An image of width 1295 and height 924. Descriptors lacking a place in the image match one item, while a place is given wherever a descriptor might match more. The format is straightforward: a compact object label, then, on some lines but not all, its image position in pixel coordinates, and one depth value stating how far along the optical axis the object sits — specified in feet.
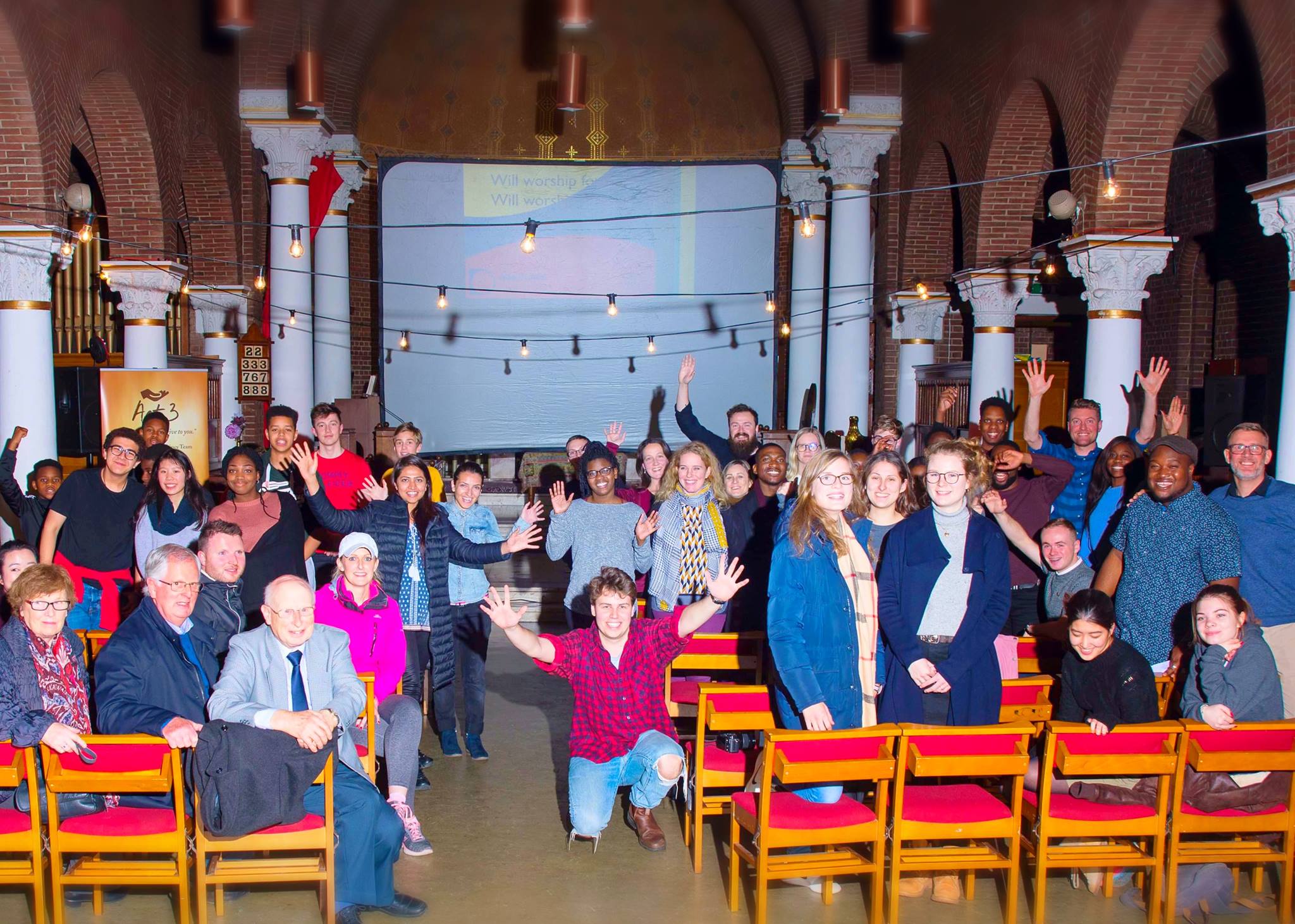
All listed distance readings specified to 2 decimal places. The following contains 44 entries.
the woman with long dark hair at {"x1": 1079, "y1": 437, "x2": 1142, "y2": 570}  18.86
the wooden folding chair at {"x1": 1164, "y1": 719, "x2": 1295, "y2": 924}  12.04
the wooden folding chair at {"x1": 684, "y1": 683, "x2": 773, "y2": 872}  13.46
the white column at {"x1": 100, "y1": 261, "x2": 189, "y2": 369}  38.47
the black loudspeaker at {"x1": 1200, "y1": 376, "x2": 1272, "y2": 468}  33.71
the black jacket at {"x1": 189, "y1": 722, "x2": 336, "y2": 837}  11.33
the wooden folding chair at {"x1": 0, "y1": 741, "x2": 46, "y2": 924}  11.41
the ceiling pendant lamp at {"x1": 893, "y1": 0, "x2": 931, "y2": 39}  20.08
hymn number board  43.14
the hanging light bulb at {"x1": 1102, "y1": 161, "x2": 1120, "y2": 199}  24.54
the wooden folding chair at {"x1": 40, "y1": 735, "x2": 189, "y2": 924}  11.28
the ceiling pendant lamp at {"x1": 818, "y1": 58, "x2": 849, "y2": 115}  27.76
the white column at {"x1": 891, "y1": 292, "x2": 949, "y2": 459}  44.42
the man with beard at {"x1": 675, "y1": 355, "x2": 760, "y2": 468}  23.71
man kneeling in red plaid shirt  13.93
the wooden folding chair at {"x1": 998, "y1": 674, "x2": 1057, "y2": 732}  14.52
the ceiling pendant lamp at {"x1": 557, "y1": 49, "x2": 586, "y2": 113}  24.32
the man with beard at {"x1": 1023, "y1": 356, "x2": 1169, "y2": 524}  20.53
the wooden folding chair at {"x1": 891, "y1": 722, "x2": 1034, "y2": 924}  11.75
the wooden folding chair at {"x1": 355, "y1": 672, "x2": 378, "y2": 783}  13.50
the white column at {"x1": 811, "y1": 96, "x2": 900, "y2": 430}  42.47
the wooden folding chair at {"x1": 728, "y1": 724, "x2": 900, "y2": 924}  11.48
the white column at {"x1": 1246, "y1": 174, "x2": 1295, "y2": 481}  22.94
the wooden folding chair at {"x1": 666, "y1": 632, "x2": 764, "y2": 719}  15.85
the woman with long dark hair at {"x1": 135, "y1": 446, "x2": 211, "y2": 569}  18.04
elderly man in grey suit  12.10
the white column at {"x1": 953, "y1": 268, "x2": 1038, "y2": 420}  37.78
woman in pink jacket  14.39
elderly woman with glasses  11.85
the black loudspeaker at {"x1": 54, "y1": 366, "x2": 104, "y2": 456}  39.11
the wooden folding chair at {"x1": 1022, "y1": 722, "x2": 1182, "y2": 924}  11.85
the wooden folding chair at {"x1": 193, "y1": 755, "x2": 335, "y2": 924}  11.58
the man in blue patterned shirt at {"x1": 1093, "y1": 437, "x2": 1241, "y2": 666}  14.70
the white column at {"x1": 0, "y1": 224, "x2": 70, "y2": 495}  29.17
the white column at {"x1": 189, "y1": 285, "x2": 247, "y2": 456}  45.78
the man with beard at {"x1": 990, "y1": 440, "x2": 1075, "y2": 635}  19.24
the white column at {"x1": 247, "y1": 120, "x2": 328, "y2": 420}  43.16
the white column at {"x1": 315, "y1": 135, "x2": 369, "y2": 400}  49.03
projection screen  53.83
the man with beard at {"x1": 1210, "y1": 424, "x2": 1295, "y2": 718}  15.21
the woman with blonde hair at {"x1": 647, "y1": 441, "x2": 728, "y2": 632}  18.16
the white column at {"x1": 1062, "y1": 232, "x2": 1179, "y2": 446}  29.73
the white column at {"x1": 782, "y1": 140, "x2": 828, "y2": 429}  48.57
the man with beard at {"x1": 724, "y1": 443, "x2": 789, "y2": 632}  19.02
